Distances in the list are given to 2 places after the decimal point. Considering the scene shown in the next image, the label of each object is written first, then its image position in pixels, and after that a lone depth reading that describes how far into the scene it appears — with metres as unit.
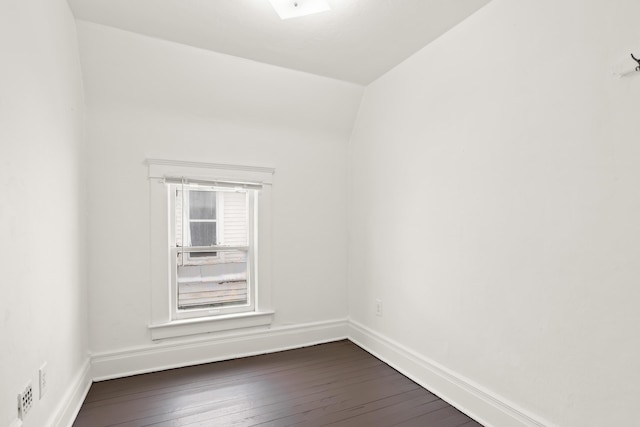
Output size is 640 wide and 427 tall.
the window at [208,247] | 2.78
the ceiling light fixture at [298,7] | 1.91
